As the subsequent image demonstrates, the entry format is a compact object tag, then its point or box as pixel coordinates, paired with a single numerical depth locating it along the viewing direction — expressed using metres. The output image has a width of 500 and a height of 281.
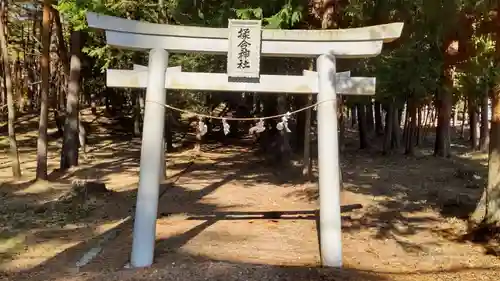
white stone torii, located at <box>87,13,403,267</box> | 6.70
